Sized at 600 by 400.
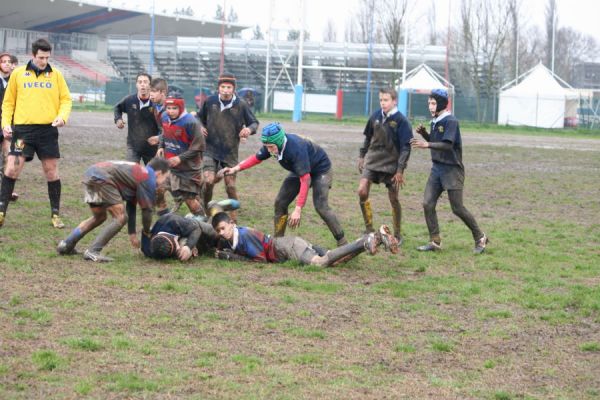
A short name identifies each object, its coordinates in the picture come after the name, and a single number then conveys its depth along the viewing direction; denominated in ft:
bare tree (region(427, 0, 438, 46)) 246.27
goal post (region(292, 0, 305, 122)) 159.43
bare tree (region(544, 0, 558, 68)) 247.33
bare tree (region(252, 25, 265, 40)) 331.36
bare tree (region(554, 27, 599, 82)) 317.63
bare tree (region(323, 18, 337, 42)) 344.90
